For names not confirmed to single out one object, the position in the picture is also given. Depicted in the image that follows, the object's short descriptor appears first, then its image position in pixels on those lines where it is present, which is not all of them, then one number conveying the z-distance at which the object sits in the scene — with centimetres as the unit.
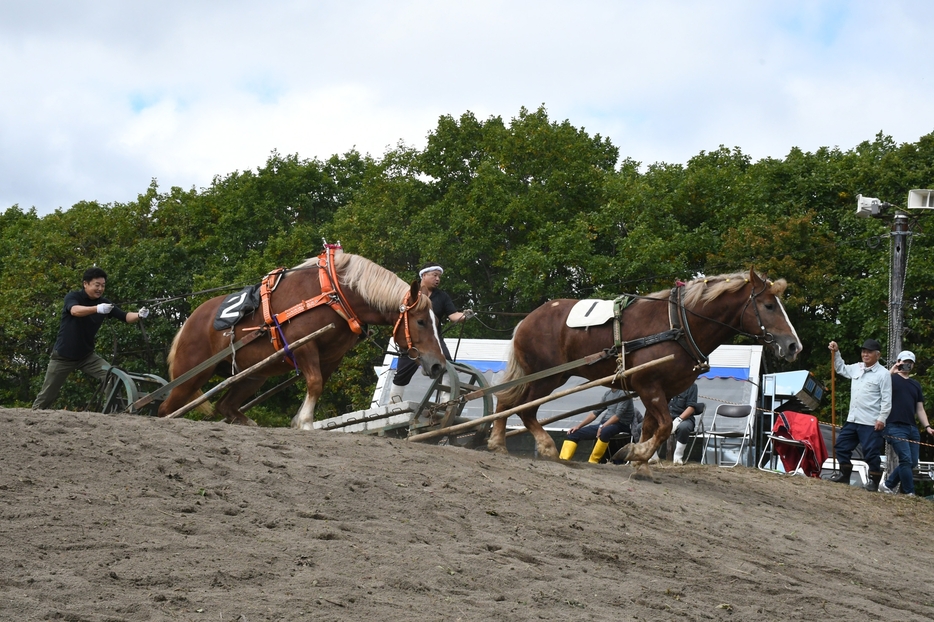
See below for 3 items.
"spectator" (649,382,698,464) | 1402
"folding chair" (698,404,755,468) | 1653
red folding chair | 1578
